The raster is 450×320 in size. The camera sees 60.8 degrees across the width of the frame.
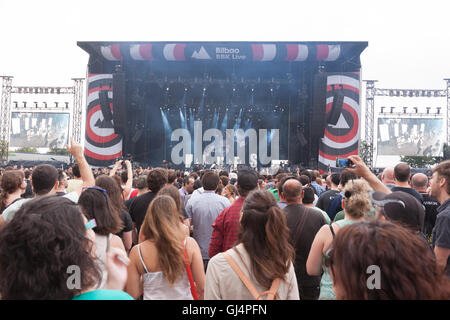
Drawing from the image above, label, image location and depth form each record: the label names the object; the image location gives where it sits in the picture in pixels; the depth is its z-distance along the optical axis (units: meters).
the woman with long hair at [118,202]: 3.38
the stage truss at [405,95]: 26.03
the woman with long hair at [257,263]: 1.92
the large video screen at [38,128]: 32.72
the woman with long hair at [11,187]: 3.66
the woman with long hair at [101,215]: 2.52
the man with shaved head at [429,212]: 4.39
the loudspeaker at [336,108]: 14.70
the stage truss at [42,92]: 28.58
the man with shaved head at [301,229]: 3.14
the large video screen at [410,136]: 31.31
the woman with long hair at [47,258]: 1.18
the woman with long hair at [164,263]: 2.39
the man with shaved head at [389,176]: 4.29
